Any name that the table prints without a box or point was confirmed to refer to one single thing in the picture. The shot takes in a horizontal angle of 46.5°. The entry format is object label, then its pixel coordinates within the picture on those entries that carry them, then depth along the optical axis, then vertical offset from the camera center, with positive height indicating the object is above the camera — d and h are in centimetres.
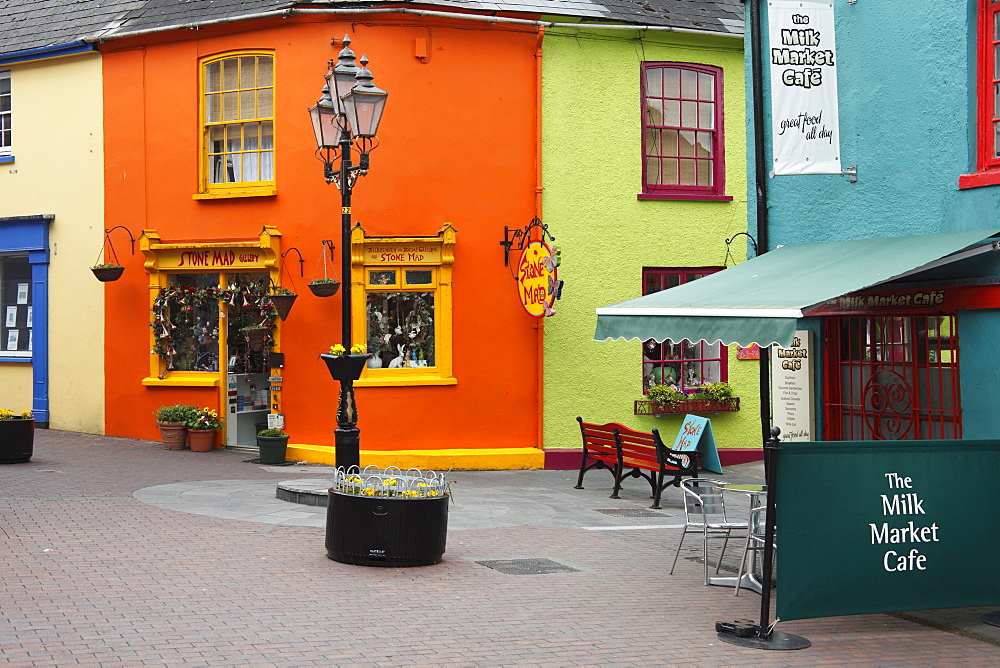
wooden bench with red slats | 1402 -130
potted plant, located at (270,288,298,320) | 1695 +81
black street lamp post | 1160 +218
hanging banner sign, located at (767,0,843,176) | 1065 +223
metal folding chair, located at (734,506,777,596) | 898 -146
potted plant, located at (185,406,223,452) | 1764 -111
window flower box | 1794 -87
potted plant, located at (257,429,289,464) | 1680 -130
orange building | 1706 +192
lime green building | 1758 +237
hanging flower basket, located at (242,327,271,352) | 1723 +30
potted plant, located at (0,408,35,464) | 1561 -104
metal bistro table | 912 -174
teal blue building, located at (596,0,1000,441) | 943 +107
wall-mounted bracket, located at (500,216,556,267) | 1725 +174
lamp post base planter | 970 -146
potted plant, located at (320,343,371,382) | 1163 -9
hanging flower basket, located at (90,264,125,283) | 1802 +134
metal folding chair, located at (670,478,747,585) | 948 -133
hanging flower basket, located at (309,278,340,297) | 1672 +99
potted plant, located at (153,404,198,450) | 1767 -100
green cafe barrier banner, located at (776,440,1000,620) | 766 -121
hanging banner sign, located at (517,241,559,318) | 1608 +104
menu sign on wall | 1184 -39
